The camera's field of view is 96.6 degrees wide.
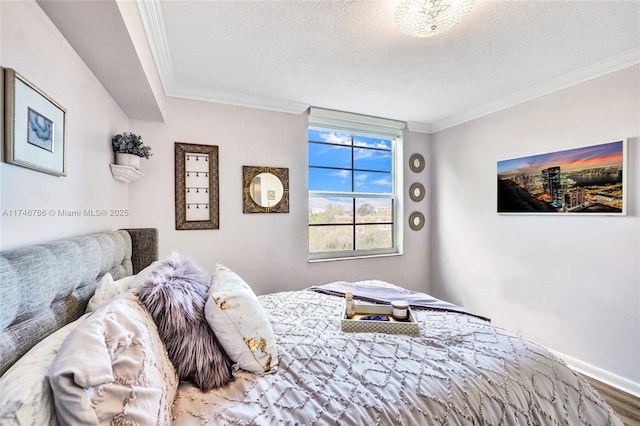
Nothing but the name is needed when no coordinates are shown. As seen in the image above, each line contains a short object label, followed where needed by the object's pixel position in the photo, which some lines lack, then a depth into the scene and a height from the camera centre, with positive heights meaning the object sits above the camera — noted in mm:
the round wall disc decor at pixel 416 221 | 3640 -110
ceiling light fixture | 1467 +1061
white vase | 2019 +374
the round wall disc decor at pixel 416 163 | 3627 +639
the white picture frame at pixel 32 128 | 901 +304
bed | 643 -622
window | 3201 +322
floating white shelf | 2003 +285
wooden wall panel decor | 2561 +234
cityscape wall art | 2131 +265
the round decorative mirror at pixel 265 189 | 2789 +227
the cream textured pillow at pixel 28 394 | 540 -365
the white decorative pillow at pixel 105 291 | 1158 -343
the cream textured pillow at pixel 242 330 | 1133 -482
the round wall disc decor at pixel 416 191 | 3633 +272
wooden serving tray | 1482 -601
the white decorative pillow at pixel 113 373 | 585 -387
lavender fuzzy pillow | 1040 -451
